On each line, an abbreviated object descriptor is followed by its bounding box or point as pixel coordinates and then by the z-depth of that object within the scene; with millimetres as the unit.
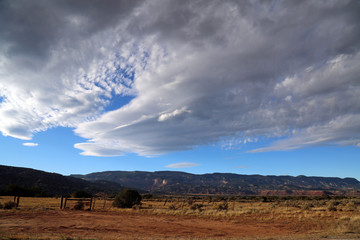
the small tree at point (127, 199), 34438
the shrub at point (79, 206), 27391
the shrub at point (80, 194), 48488
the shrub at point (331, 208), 26694
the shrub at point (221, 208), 29162
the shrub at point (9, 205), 24520
